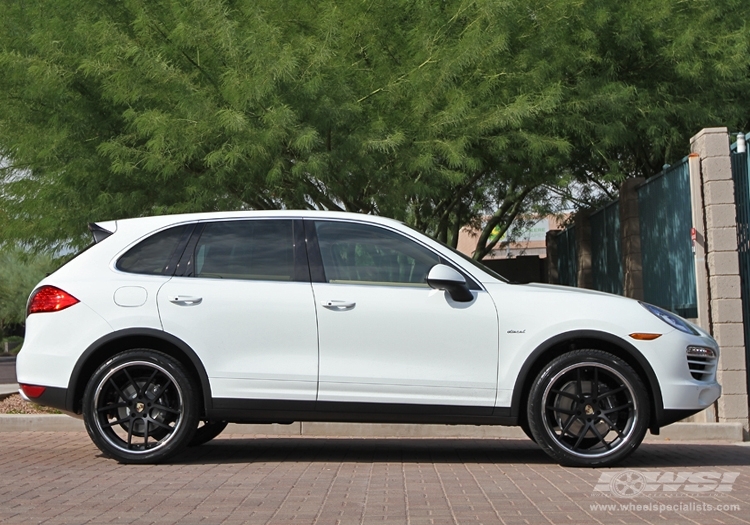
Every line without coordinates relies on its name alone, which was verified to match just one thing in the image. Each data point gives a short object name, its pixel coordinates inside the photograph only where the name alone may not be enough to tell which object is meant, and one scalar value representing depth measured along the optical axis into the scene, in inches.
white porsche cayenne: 304.8
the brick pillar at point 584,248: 772.0
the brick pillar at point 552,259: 964.6
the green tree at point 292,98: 475.2
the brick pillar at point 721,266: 429.4
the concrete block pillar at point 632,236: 597.3
